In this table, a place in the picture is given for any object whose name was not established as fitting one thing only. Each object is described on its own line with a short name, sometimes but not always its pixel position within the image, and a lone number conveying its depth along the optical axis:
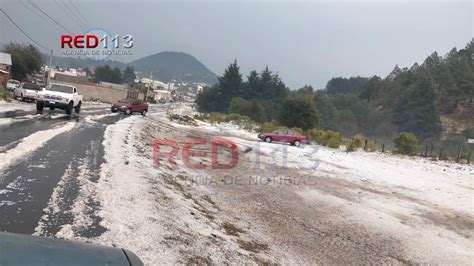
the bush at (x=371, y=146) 35.12
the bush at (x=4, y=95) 29.18
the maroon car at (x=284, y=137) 33.59
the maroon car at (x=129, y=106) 37.00
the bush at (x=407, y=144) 33.69
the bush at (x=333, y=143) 35.66
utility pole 49.80
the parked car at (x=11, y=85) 41.87
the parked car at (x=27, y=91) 32.06
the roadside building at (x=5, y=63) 60.96
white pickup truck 22.25
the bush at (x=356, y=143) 34.20
